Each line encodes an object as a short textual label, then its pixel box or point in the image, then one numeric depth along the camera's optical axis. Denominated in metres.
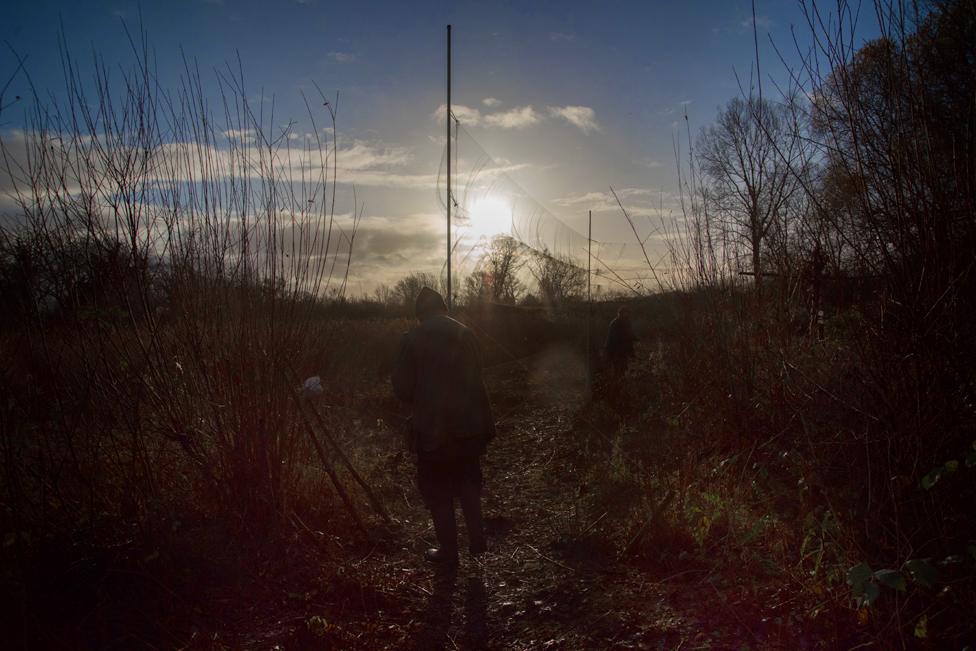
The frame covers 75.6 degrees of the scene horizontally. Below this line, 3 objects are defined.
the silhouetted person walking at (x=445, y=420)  4.56
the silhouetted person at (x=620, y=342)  11.55
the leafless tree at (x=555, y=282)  24.05
